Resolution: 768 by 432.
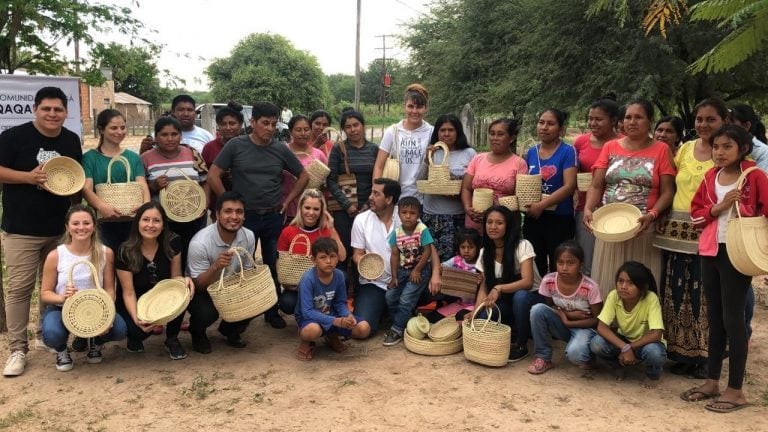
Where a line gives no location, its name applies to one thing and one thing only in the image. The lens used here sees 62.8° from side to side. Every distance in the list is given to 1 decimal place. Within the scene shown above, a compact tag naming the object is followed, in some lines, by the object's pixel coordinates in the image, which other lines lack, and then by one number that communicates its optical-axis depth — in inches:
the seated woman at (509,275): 175.6
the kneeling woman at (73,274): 159.3
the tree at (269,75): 1309.1
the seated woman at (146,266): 168.2
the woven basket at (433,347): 178.5
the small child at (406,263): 192.5
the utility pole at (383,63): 2004.2
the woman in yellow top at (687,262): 149.8
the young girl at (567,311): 163.0
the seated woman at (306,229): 189.8
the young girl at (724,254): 134.5
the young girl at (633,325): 154.1
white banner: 188.4
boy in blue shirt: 173.3
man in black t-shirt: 161.0
